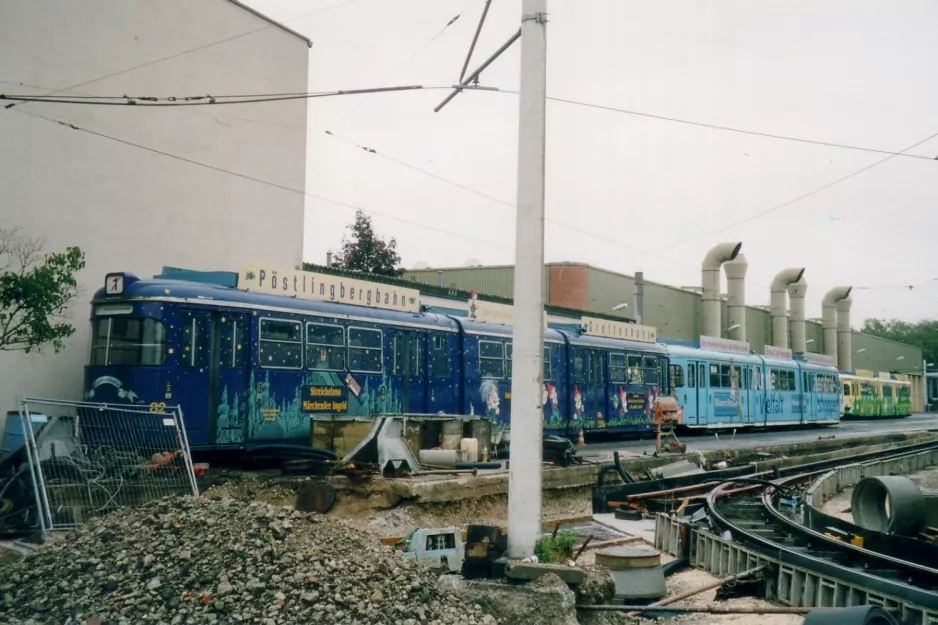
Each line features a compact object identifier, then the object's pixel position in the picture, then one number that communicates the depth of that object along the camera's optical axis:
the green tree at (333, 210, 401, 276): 34.44
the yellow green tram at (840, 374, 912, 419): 49.78
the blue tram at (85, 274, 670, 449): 12.85
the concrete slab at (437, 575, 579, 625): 6.57
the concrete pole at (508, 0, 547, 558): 8.24
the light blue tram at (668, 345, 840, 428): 30.00
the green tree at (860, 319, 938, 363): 101.50
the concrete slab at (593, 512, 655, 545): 12.86
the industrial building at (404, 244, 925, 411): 42.69
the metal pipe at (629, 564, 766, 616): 8.39
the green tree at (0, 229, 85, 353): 13.77
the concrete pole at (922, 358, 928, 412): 86.81
